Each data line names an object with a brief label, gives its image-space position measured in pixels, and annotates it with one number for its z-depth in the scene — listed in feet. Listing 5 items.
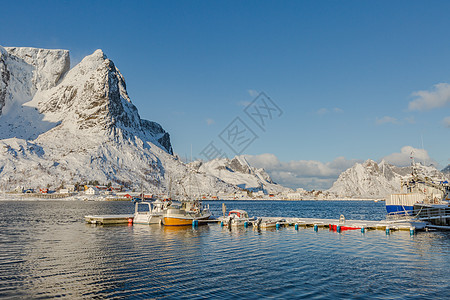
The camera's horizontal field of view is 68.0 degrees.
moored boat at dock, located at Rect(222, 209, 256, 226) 210.63
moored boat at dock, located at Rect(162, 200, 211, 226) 206.75
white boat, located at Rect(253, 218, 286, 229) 195.93
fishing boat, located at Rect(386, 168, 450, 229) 194.59
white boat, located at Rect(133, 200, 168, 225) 218.79
